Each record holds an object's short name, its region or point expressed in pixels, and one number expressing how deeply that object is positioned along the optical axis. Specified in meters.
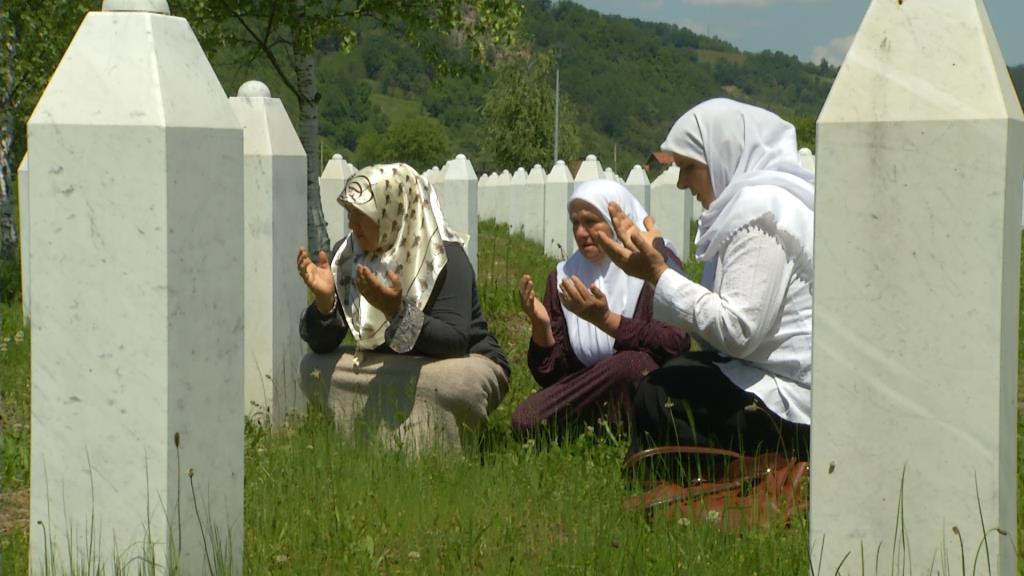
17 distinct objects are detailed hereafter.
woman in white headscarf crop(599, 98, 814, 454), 4.70
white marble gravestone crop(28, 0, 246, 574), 3.23
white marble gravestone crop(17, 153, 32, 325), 10.27
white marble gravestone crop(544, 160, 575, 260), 14.59
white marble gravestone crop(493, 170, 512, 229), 22.89
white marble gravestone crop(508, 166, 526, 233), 17.88
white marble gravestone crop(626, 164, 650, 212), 15.03
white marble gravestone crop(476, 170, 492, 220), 25.16
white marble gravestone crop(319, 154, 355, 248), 12.94
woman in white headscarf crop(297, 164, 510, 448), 5.98
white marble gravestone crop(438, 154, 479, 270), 11.31
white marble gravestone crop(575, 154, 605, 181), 15.36
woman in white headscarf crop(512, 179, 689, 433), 6.05
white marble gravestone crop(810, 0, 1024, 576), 3.02
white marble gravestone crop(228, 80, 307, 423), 6.39
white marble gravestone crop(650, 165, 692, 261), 15.91
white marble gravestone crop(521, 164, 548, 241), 16.84
